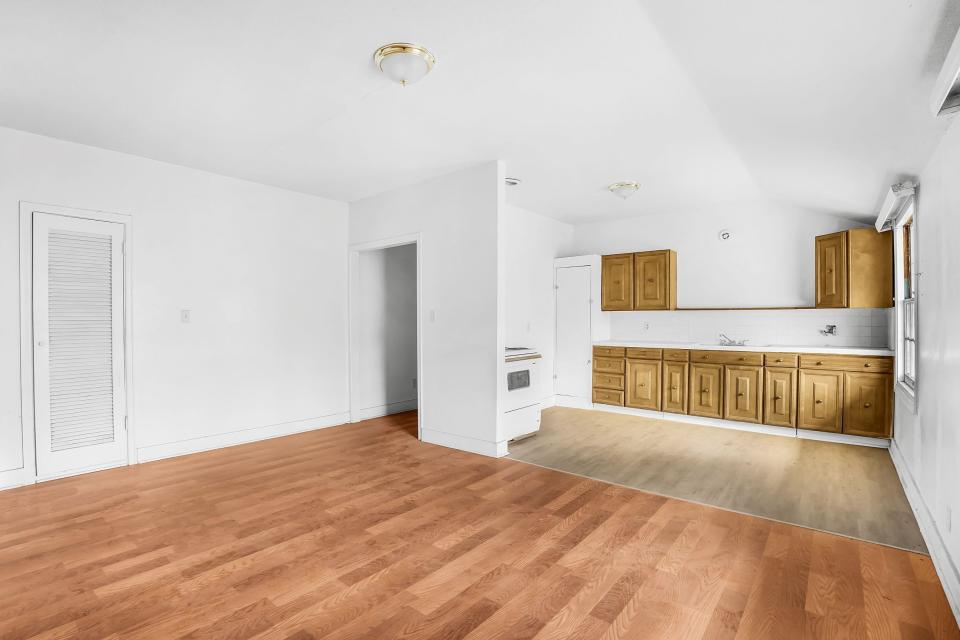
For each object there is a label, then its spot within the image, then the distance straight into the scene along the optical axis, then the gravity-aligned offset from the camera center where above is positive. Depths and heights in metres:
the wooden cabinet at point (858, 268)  4.49 +0.48
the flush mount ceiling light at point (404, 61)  2.44 +1.38
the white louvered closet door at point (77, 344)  3.60 -0.20
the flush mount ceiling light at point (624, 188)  4.79 +1.35
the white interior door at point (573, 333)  6.36 -0.21
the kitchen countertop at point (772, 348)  4.50 -0.34
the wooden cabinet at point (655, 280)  5.92 +0.48
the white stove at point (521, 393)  4.40 -0.74
